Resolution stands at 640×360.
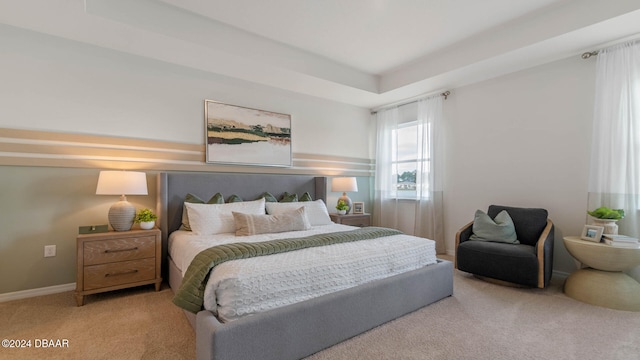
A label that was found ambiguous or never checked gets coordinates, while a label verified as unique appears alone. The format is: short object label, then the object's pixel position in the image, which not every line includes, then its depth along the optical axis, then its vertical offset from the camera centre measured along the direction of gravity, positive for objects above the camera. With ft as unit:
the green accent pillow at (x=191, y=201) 10.76 -1.03
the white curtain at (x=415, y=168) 14.82 +0.48
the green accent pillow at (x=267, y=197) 13.08 -0.97
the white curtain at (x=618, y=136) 9.45 +1.48
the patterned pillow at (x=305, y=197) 14.26 -1.04
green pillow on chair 11.00 -1.97
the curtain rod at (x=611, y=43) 9.45 +4.65
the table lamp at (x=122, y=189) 9.18 -0.48
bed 5.19 -3.01
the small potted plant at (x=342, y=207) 15.37 -1.66
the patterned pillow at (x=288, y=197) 13.66 -1.03
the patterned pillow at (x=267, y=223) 9.86 -1.67
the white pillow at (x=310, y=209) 12.02 -1.41
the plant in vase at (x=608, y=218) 9.09 -1.22
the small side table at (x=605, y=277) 8.33 -3.01
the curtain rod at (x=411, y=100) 14.69 +4.32
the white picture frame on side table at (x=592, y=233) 9.03 -1.72
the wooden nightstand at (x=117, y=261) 8.62 -2.74
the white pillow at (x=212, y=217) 10.04 -1.51
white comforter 5.53 -2.15
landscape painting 12.39 +1.85
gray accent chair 9.43 -2.64
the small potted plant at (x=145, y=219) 9.93 -1.54
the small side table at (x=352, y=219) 14.84 -2.24
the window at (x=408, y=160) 15.51 +0.94
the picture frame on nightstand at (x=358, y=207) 16.26 -1.74
